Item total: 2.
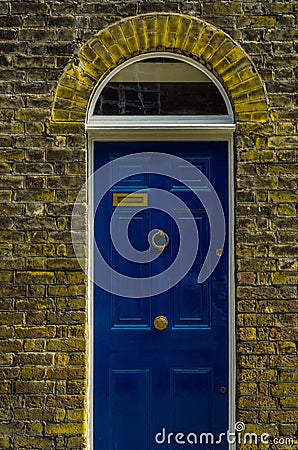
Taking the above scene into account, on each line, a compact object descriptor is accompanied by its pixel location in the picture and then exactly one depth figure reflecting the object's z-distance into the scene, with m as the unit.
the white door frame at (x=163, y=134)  4.98
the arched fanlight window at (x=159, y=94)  5.05
